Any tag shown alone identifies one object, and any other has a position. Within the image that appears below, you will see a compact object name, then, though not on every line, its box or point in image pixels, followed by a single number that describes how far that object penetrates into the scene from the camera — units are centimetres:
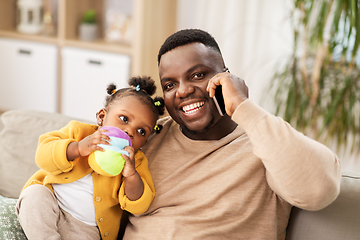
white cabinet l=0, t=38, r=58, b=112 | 342
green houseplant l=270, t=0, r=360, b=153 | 215
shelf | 307
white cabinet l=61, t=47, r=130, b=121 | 315
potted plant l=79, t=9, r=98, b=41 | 339
